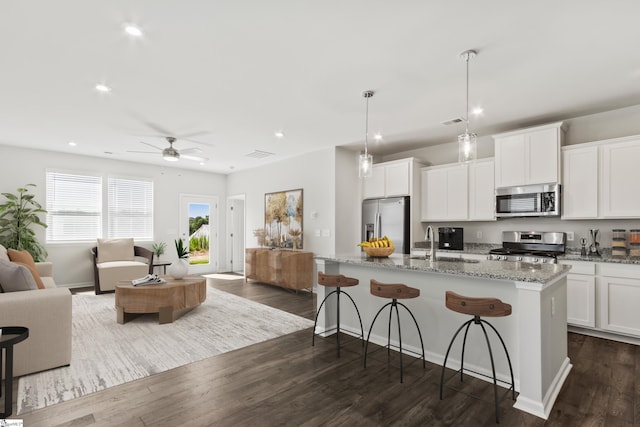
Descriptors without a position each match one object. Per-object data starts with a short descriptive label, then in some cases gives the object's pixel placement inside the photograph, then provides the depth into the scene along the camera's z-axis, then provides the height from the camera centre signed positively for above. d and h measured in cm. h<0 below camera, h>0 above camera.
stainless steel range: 404 -43
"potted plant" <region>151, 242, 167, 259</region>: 733 -81
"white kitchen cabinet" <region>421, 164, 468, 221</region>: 503 +38
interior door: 863 -63
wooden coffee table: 407 -113
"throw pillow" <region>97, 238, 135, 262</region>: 629 -74
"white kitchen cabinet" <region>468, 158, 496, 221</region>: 471 +38
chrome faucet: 319 -29
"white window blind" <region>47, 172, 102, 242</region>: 622 +12
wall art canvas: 638 -10
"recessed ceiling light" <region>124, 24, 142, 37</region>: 229 +136
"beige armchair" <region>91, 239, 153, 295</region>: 578 -96
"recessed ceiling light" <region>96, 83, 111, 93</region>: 326 +132
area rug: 254 -141
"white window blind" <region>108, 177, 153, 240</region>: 691 +12
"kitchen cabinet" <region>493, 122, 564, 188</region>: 400 +80
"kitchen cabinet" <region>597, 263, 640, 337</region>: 337 -88
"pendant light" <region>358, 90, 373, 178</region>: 340 +56
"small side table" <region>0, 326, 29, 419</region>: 213 -108
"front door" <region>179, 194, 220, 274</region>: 796 -43
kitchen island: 222 -85
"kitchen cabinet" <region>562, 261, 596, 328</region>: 360 -91
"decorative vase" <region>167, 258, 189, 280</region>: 464 -83
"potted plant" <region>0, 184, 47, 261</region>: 549 -17
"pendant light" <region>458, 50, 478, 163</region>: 272 +60
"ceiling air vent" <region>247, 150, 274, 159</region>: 624 +122
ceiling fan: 500 +117
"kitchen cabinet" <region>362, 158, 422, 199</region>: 541 +64
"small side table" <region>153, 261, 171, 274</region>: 695 -115
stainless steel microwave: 405 +20
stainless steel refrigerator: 533 -9
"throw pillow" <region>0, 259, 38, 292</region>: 286 -59
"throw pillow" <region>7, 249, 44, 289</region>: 411 -60
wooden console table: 585 -104
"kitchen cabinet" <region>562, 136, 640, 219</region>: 360 +44
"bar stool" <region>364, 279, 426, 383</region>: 273 -67
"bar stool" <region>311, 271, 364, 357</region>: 322 -69
